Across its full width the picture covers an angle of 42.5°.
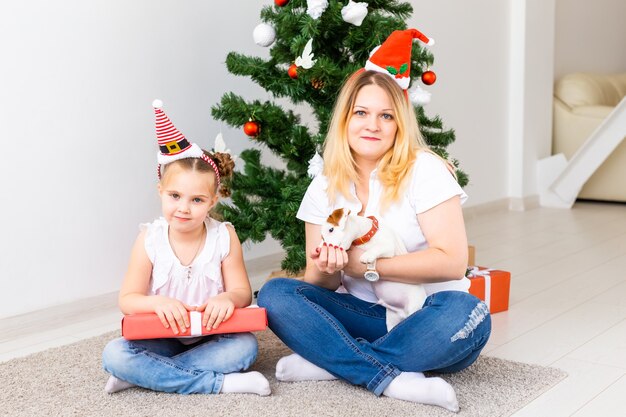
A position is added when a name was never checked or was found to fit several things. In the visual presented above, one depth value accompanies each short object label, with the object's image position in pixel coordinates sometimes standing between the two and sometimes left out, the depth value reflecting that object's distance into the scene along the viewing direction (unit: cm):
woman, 167
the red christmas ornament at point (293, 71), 234
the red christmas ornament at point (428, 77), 241
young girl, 171
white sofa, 458
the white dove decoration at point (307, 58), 229
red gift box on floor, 237
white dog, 164
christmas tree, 233
